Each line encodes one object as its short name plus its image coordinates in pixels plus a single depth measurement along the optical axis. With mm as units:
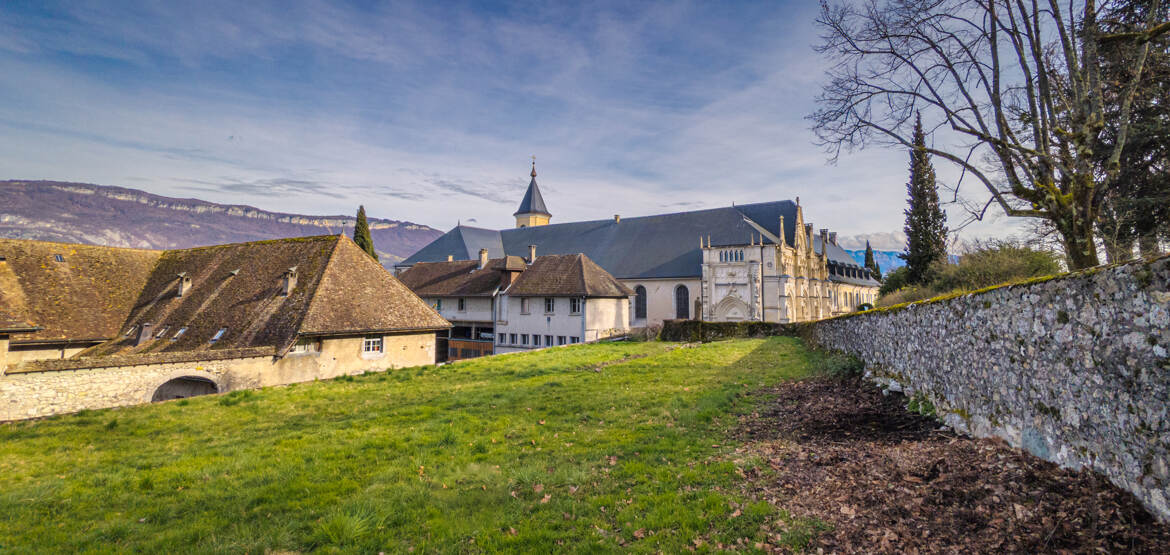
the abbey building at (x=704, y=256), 49656
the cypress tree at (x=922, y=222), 42969
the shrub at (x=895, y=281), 44062
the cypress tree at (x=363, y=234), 52162
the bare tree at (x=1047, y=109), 11070
